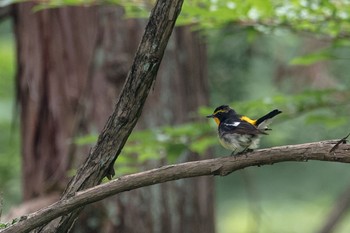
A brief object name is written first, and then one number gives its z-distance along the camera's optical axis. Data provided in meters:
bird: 7.45
